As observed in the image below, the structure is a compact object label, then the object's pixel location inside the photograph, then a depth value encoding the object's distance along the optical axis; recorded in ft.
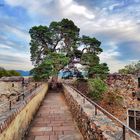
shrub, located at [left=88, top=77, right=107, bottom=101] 38.24
